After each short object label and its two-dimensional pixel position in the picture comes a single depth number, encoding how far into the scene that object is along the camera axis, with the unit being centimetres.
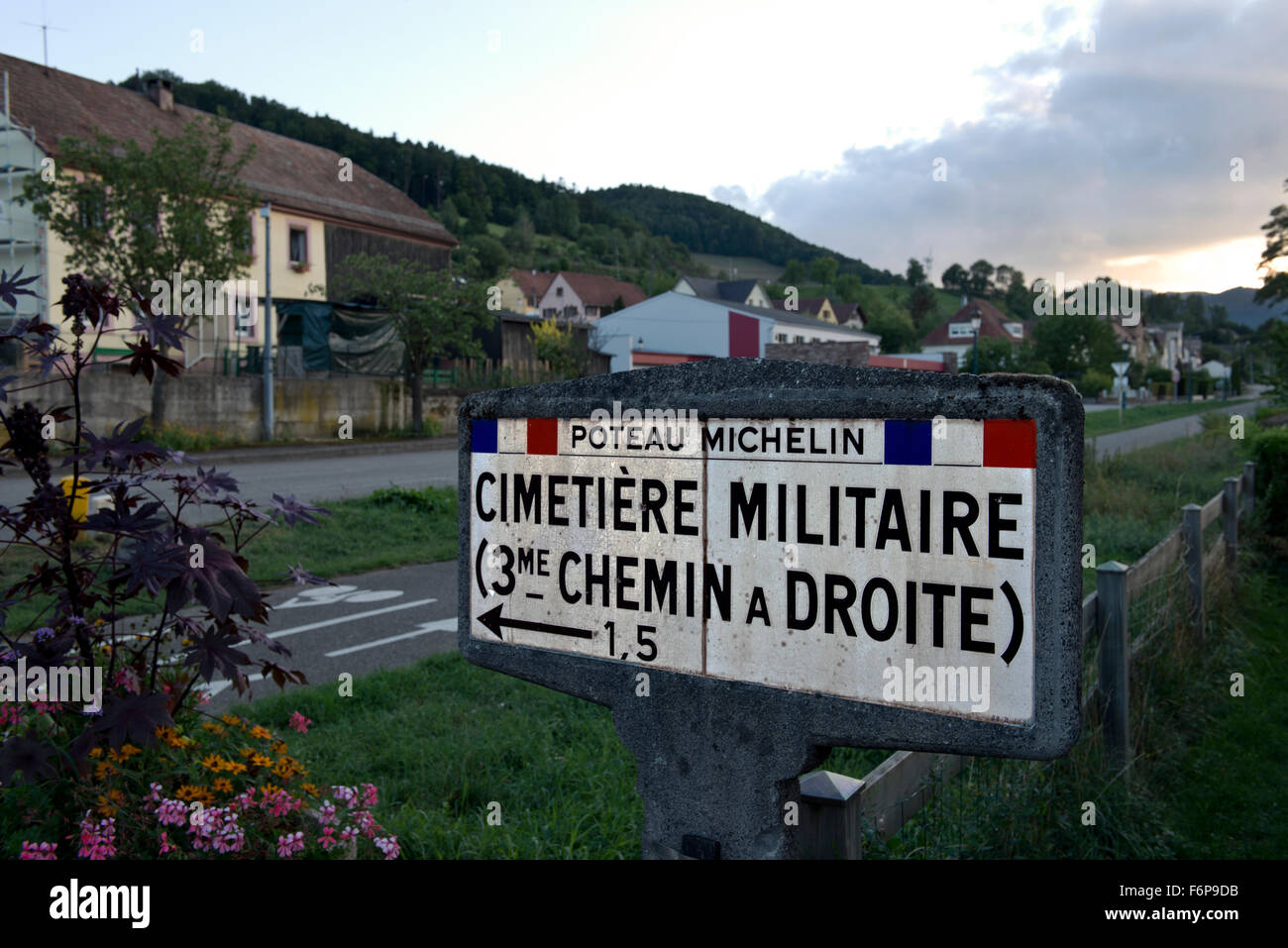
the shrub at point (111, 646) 265
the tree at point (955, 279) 15400
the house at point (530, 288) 7475
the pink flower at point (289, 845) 269
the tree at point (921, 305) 11902
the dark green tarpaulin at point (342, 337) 2842
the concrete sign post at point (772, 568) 144
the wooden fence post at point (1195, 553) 652
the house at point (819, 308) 8994
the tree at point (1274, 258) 3425
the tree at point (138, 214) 2061
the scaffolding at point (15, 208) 2497
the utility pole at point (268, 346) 2286
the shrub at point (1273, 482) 1040
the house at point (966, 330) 8819
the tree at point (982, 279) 14188
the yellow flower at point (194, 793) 273
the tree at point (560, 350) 3170
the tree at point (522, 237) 10256
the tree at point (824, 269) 11061
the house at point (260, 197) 2572
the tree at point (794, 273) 11621
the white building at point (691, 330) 5059
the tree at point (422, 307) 2853
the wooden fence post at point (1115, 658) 441
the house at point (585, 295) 8538
